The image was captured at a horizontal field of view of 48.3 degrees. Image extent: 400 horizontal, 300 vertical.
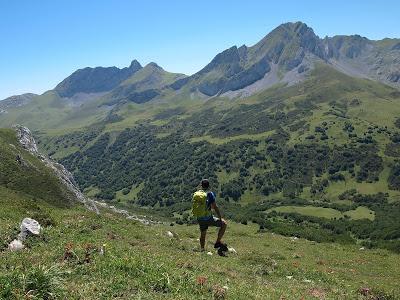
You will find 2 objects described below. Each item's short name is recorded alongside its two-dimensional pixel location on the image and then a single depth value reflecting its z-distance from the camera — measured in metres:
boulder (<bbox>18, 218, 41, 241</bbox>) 21.08
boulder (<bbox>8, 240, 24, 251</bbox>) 19.75
